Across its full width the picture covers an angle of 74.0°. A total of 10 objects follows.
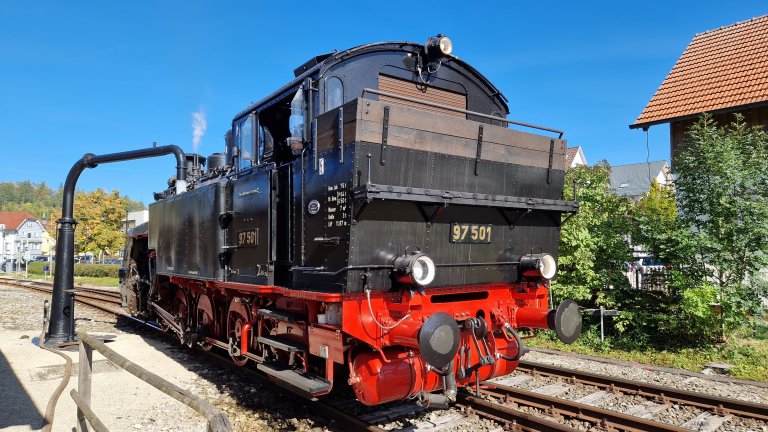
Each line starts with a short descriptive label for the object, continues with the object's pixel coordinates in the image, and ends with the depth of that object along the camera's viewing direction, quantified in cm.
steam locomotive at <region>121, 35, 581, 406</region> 450
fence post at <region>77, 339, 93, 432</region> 453
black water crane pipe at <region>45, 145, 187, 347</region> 962
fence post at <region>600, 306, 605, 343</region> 964
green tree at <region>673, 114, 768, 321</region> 873
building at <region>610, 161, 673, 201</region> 4000
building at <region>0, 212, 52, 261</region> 7339
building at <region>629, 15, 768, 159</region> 1255
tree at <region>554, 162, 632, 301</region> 1020
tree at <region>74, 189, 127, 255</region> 3909
